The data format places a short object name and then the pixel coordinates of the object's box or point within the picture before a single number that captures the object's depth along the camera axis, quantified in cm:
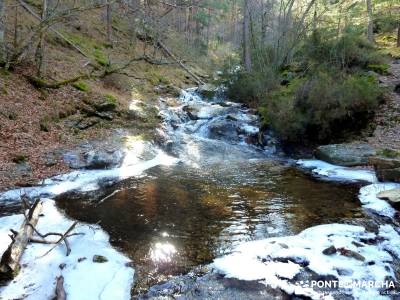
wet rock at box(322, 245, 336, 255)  579
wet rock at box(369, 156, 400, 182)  916
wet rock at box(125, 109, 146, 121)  1534
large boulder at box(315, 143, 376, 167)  1095
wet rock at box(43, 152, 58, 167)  995
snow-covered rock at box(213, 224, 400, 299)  502
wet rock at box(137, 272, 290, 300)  491
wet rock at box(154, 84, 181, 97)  2175
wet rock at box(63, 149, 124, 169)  1047
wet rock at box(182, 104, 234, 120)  1730
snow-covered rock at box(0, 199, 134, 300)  488
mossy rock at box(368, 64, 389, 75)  1548
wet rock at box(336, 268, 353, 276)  524
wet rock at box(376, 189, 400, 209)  763
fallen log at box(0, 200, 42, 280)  512
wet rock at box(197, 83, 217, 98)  2178
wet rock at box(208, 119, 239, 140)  1532
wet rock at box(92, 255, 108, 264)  567
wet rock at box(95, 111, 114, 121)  1412
